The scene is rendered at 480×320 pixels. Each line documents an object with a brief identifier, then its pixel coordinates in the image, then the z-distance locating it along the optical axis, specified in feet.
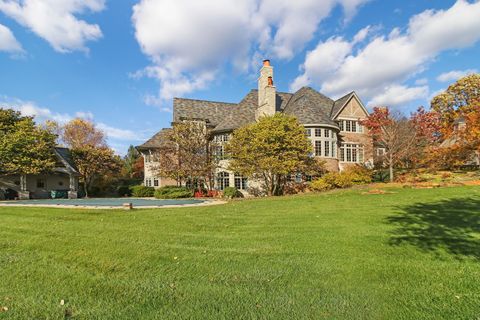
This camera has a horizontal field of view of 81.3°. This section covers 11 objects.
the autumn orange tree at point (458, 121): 75.86
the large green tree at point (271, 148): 67.56
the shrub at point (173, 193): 82.69
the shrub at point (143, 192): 96.43
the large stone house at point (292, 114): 84.07
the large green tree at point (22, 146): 81.97
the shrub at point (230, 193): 78.58
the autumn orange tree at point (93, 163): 102.98
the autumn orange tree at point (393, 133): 75.28
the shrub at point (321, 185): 70.85
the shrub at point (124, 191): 104.68
